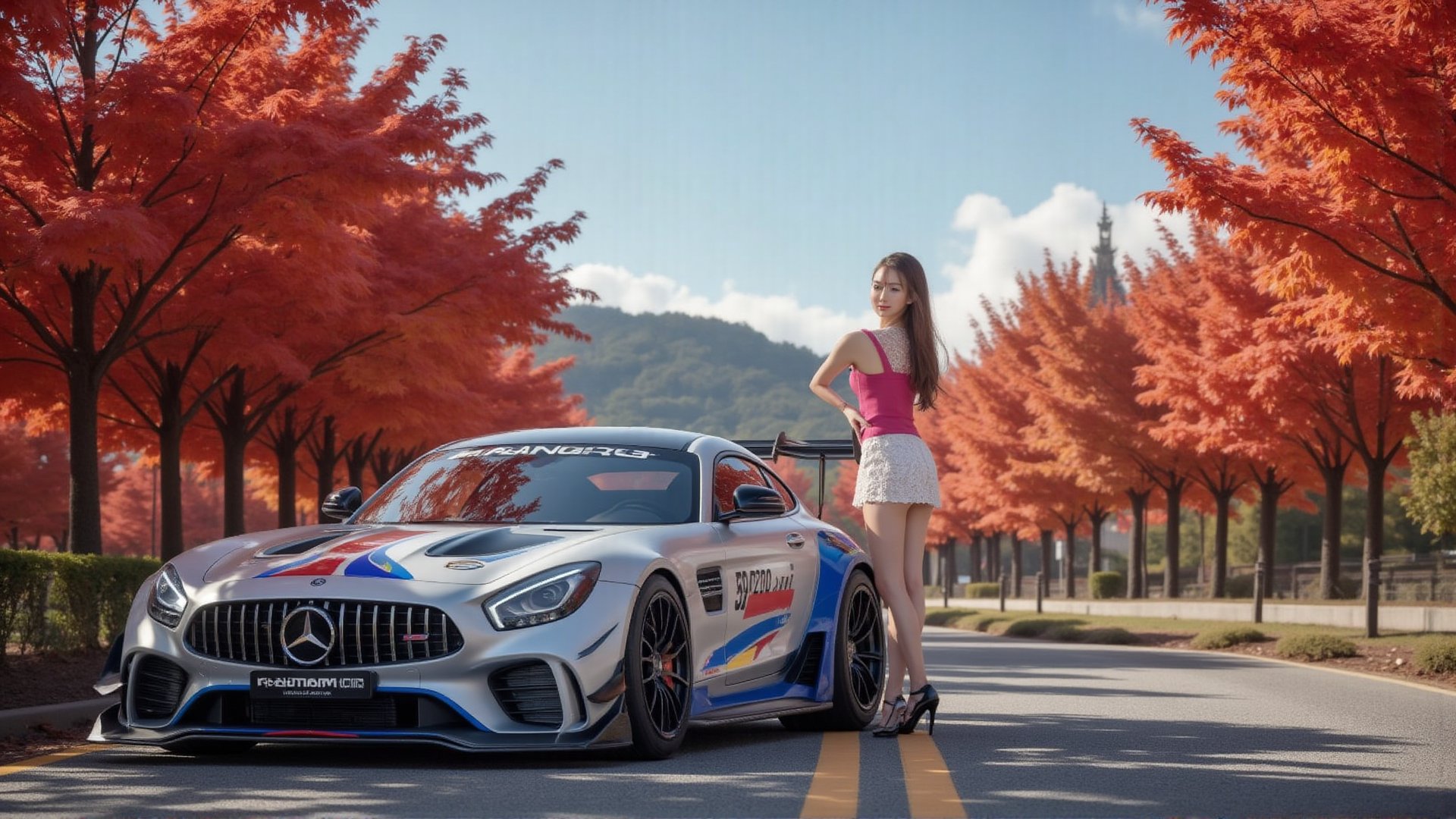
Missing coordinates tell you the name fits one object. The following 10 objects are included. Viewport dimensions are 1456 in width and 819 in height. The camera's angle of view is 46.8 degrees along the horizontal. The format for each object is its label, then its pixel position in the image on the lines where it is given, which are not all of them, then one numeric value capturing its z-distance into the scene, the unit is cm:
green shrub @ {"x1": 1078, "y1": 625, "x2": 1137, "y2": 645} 2541
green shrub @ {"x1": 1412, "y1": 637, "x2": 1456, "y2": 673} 1406
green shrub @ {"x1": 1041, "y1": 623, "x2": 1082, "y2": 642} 2728
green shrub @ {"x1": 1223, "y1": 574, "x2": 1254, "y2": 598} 4488
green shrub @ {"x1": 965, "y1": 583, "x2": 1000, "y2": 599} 6184
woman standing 817
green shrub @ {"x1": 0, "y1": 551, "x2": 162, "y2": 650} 1124
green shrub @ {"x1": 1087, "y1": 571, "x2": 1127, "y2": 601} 4634
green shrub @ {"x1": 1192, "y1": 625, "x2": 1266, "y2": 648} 2144
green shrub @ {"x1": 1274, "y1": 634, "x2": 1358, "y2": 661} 1745
